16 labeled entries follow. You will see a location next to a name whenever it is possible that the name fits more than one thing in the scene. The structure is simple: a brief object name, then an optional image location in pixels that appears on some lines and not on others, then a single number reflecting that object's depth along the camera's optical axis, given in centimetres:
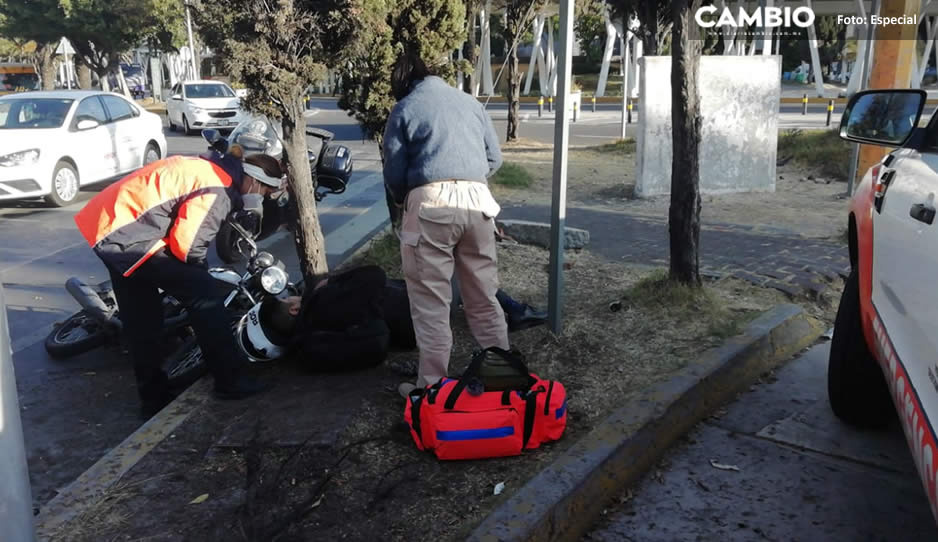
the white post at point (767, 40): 2558
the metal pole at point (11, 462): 210
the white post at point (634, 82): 3513
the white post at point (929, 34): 2787
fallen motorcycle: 471
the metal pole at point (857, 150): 959
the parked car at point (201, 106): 2305
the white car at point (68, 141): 1096
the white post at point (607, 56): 3155
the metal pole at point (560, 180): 444
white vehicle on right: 238
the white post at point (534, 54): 2658
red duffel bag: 335
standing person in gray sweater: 384
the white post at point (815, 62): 3141
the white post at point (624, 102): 1740
